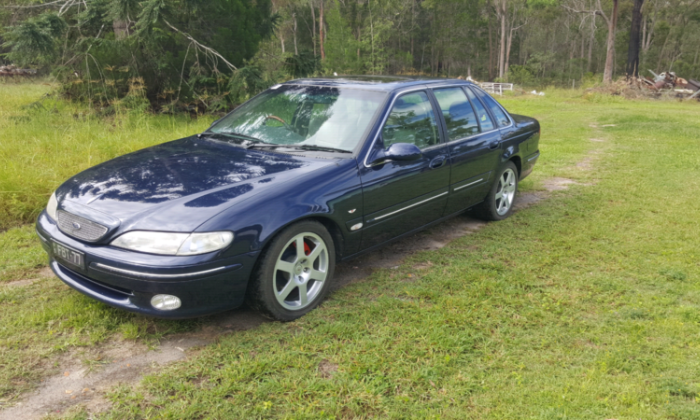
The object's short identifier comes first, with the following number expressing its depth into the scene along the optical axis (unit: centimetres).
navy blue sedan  290
